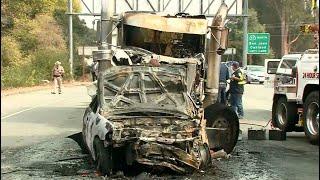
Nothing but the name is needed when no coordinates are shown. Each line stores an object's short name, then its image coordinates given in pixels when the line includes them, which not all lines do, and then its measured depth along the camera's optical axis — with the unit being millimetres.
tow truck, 11070
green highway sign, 38438
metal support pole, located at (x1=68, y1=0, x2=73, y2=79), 43709
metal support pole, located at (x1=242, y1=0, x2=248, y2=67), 32537
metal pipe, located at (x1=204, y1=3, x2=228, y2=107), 11953
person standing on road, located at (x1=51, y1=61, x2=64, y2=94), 28875
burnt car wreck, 7797
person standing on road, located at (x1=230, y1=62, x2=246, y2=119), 15664
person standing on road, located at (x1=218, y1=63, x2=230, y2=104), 15586
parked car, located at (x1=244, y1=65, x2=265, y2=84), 46844
